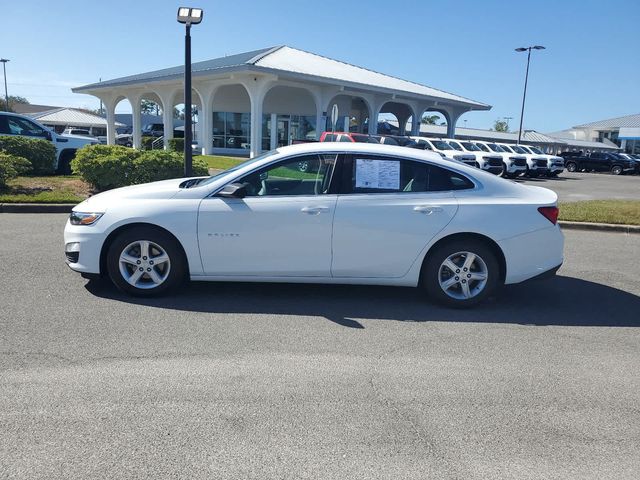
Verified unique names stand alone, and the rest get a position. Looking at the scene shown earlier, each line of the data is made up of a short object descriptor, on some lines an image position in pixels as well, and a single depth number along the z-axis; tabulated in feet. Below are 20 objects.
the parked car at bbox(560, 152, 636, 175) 126.52
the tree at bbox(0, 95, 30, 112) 285.68
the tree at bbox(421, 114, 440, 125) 397.10
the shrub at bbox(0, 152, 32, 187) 36.42
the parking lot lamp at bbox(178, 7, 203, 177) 33.99
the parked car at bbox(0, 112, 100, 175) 47.80
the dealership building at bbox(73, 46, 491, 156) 90.07
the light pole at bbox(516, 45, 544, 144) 127.75
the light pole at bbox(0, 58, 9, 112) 223.96
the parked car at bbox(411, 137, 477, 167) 76.36
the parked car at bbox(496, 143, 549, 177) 88.99
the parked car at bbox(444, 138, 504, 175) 80.48
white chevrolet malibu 16.94
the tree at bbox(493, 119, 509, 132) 465.06
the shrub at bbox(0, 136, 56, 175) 43.94
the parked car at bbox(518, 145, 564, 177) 91.25
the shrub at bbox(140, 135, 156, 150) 118.52
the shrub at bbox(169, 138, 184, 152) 97.19
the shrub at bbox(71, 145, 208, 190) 38.42
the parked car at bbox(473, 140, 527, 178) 86.02
